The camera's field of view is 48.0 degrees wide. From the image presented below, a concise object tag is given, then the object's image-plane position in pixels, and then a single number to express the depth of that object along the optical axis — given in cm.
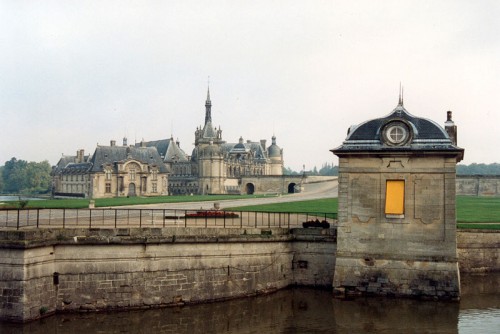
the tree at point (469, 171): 19235
